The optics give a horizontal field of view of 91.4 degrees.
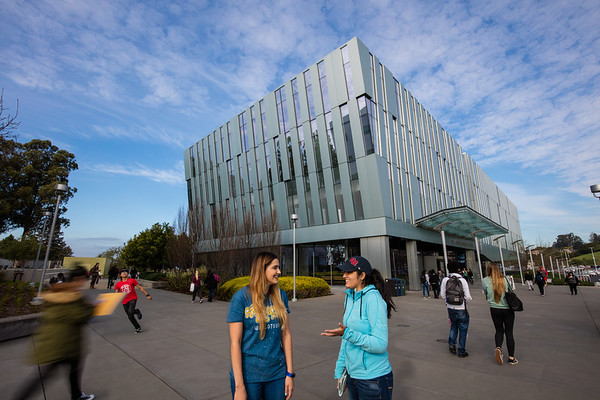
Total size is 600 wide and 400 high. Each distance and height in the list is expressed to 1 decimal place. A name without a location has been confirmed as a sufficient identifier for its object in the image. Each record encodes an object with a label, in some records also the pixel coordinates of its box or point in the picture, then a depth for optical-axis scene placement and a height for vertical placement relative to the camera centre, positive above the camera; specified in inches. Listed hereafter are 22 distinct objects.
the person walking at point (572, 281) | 685.0 -36.9
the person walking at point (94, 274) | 848.9 -11.2
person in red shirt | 310.0 -28.6
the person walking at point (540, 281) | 680.7 -36.1
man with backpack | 227.5 -30.4
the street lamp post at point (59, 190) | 450.1 +142.0
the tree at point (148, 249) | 1309.1 +91.7
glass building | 836.0 +334.3
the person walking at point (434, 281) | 655.8 -32.2
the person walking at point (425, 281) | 693.9 -33.8
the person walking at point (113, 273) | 809.8 -8.2
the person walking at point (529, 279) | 847.6 -39.1
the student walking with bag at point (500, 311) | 208.1 -32.0
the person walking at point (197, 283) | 571.3 -26.8
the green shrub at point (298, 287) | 610.9 -41.0
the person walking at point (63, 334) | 135.6 -30.1
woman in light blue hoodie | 88.6 -21.7
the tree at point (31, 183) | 1114.1 +344.0
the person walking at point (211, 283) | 585.6 -27.7
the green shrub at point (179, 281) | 756.6 -32.1
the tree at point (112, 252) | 3760.6 +236.0
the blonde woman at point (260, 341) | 86.0 -21.8
